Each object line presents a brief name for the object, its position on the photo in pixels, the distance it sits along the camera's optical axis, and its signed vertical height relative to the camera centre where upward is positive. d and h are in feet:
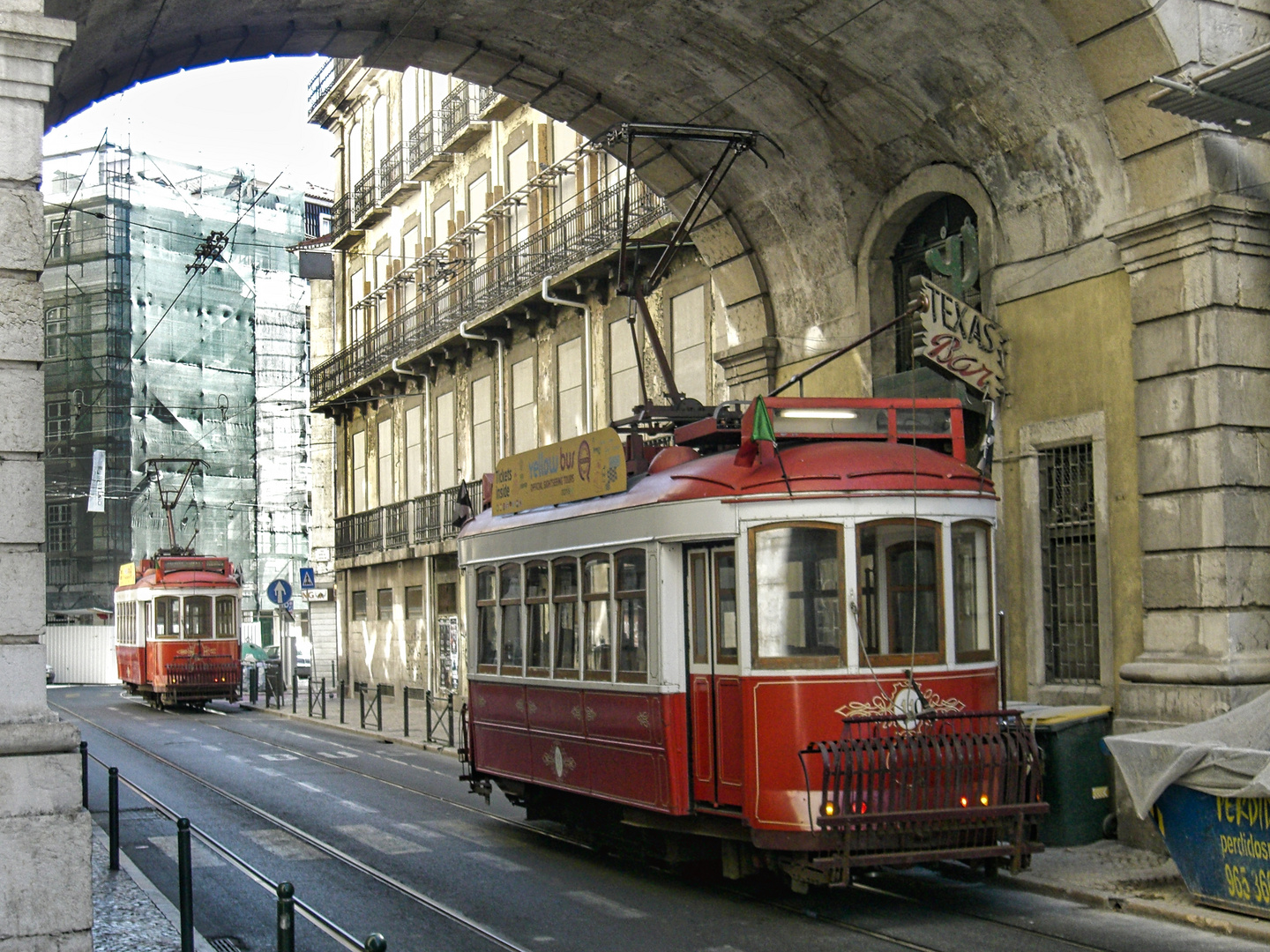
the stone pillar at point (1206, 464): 37.17 +2.87
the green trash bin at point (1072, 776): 37.78 -5.06
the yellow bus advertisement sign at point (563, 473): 36.01 +3.05
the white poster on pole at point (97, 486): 146.72 +11.56
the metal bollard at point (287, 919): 19.56 -4.28
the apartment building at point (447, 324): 81.97 +17.10
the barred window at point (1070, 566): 42.27 +0.37
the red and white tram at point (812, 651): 29.48 -1.42
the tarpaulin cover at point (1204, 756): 28.99 -3.66
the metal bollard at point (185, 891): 26.08 -5.35
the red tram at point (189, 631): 103.86 -2.27
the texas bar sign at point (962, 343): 42.80 +7.02
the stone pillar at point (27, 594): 24.98 +0.15
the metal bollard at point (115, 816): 37.81 -5.55
